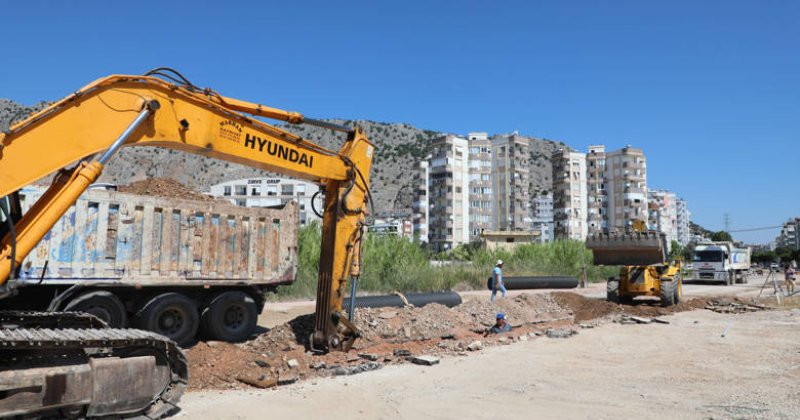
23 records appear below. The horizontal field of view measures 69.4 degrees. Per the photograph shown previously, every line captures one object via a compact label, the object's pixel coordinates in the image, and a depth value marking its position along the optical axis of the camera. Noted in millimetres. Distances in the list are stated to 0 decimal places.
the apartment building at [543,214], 112844
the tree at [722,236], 113625
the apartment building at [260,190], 93125
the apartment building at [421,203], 89562
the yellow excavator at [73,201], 5312
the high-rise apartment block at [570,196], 88938
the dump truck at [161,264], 9516
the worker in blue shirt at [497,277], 17906
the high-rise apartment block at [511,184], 83000
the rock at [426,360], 9539
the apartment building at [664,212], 110688
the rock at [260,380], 7855
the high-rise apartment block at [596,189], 90438
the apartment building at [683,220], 167125
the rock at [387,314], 11545
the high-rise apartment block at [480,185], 84062
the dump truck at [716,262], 35375
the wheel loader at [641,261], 19000
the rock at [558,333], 13023
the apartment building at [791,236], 189350
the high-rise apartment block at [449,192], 81750
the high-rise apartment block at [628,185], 87062
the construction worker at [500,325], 12844
